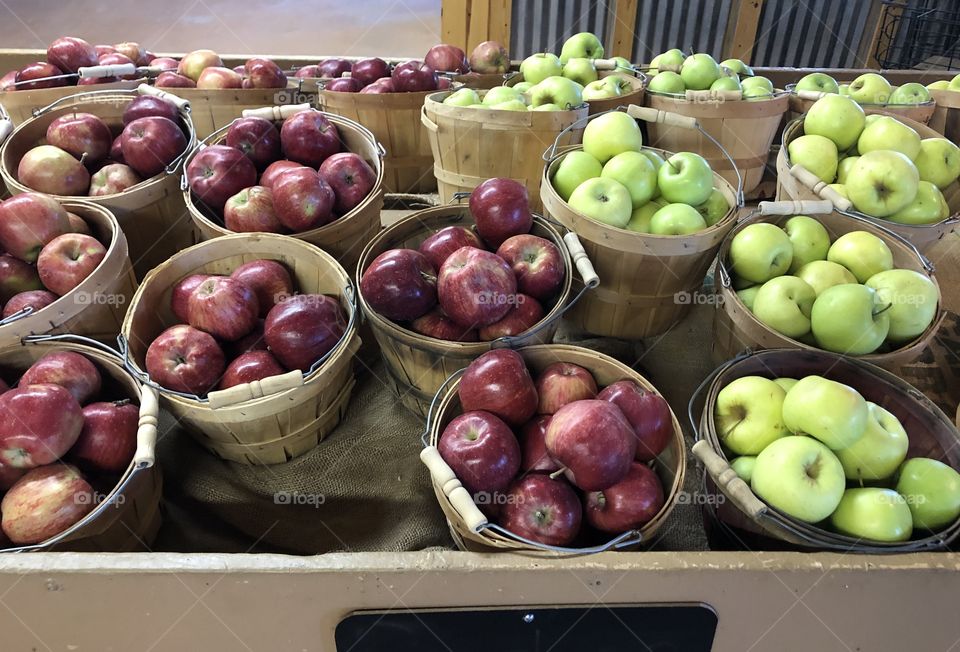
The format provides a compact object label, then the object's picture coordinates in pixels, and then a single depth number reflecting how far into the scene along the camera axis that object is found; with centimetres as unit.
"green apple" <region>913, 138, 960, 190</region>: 202
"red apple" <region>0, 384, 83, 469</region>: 121
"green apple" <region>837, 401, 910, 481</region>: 120
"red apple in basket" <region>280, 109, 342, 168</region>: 204
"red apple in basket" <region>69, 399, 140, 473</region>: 131
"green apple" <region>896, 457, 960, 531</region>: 116
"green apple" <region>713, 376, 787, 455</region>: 127
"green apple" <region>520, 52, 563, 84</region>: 271
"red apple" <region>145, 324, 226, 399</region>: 141
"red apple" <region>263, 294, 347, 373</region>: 147
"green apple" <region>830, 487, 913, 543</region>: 111
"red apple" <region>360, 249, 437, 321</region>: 146
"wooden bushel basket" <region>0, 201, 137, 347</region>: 145
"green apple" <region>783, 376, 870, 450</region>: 118
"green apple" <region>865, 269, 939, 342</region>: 145
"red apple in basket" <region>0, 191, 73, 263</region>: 164
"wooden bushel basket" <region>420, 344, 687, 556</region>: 106
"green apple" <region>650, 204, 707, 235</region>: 169
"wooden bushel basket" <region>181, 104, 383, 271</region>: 180
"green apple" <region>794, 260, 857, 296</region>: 156
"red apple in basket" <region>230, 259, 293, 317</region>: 165
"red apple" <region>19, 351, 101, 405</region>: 137
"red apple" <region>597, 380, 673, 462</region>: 125
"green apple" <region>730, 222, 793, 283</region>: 161
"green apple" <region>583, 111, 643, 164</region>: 191
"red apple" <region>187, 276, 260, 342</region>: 151
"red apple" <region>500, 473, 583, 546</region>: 114
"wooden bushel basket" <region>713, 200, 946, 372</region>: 145
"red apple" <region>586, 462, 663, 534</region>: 115
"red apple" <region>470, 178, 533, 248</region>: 168
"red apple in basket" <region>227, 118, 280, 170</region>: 203
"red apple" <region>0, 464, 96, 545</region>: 117
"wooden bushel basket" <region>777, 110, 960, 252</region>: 180
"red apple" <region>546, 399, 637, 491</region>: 115
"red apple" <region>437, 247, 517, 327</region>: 144
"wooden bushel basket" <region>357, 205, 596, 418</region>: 143
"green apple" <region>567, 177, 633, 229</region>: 170
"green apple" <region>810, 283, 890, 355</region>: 140
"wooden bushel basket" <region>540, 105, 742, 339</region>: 164
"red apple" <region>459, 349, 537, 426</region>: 127
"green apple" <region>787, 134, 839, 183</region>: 199
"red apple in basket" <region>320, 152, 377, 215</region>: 192
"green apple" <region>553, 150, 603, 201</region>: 189
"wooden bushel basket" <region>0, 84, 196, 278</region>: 195
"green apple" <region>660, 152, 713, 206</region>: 177
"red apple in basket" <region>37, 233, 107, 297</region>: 159
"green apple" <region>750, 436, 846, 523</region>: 112
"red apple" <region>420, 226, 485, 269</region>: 162
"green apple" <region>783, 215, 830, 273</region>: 169
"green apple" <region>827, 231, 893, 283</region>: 160
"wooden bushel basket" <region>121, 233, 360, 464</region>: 135
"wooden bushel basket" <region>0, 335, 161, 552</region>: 119
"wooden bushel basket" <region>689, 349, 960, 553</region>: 109
